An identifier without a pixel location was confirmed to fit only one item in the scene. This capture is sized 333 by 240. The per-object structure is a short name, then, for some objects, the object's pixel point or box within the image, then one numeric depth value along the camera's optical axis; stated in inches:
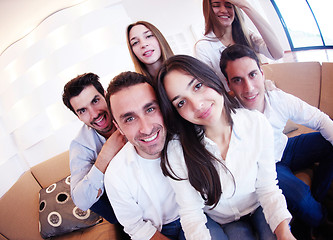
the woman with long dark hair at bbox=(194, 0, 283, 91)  32.4
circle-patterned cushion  55.1
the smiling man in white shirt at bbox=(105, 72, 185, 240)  31.1
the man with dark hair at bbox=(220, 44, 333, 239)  32.4
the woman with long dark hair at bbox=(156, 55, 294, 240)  31.0
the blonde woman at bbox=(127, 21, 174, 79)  36.3
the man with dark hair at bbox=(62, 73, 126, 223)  39.6
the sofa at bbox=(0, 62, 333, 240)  34.0
